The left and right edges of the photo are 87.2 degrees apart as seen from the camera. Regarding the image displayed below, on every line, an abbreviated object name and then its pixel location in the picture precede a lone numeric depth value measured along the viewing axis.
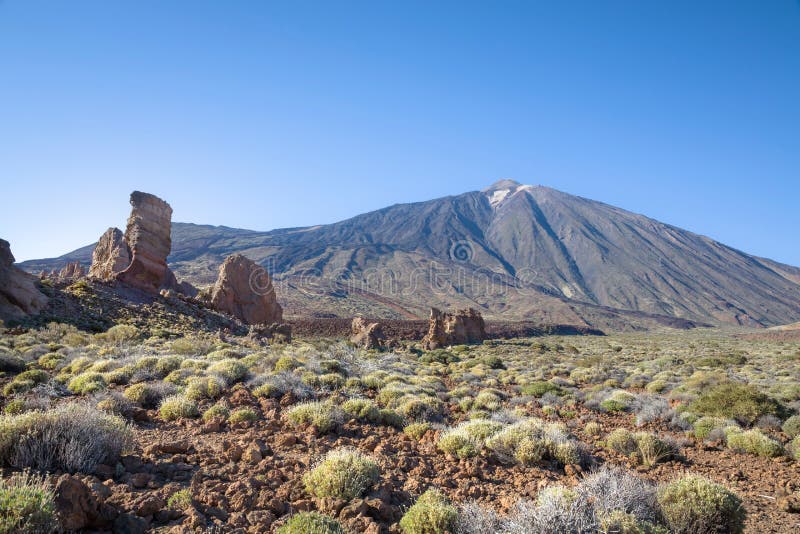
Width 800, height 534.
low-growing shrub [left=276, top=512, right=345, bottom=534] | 3.46
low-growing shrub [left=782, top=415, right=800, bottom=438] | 8.62
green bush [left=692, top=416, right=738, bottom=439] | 8.38
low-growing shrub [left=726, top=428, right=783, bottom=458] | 7.26
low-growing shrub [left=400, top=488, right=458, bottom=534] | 3.77
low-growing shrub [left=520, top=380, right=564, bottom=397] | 13.25
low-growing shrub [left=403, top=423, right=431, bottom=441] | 7.15
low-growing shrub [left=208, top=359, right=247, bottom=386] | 9.75
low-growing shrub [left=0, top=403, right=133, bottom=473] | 4.08
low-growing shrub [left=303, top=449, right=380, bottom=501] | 4.35
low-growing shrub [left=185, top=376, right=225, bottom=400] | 8.27
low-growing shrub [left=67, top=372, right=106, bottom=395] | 8.10
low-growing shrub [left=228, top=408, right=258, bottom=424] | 6.95
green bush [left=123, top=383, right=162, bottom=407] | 7.75
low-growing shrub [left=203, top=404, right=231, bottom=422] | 7.00
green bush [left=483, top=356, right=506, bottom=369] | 21.55
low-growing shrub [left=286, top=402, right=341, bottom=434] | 6.72
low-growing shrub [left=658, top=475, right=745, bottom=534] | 4.03
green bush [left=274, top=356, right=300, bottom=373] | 11.62
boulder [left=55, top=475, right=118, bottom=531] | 3.11
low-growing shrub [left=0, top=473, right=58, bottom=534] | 2.76
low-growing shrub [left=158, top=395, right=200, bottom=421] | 7.08
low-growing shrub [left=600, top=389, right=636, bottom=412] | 11.27
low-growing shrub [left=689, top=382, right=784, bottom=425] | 9.75
